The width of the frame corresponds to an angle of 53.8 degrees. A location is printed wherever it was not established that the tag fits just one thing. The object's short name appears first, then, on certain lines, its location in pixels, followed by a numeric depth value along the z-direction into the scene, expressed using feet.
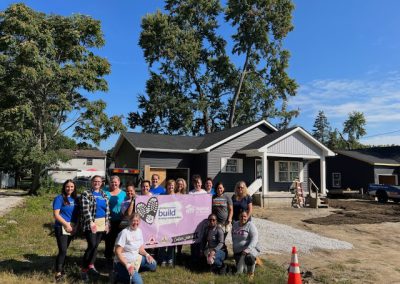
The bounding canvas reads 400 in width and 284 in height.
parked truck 88.46
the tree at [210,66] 128.26
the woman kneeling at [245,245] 23.50
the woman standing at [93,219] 21.76
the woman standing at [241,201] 25.75
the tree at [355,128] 242.37
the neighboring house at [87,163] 206.57
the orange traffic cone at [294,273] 20.34
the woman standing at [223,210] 25.62
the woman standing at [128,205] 23.24
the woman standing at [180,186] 26.45
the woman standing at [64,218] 21.34
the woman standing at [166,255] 24.79
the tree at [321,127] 310.04
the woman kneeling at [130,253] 19.56
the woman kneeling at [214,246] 23.76
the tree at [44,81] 80.74
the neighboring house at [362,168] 113.70
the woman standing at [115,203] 24.12
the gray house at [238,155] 75.61
